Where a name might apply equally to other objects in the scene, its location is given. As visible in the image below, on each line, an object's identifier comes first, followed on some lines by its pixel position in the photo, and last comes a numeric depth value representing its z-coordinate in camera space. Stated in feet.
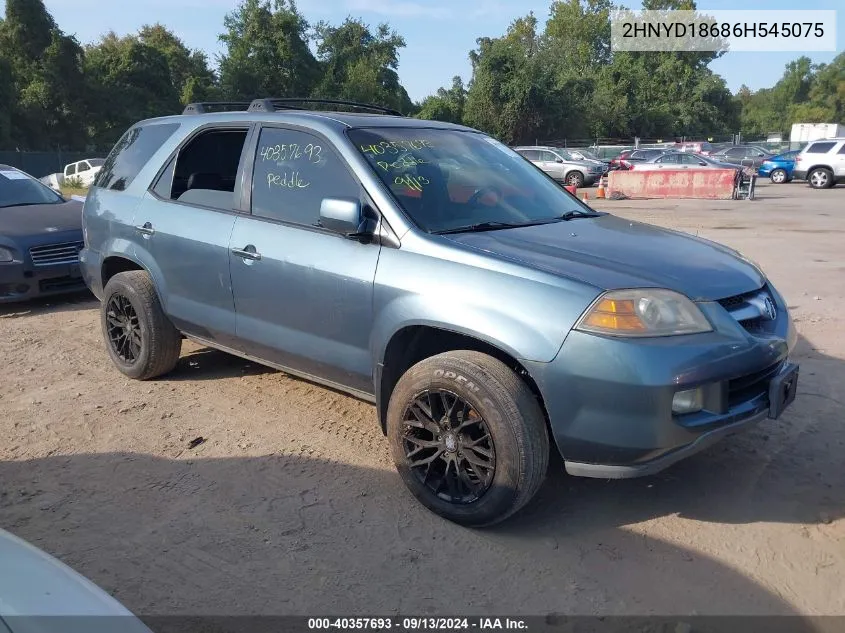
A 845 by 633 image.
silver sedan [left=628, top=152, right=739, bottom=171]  83.10
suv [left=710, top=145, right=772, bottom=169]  104.14
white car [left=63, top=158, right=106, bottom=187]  84.53
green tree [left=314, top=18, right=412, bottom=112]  165.78
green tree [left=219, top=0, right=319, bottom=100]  154.10
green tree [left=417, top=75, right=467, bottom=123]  168.35
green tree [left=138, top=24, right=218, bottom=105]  143.64
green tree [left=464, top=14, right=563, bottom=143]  159.02
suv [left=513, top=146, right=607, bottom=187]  92.84
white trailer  158.40
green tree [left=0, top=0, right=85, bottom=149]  120.16
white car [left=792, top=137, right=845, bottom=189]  79.77
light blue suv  9.30
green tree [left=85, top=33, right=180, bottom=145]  131.54
